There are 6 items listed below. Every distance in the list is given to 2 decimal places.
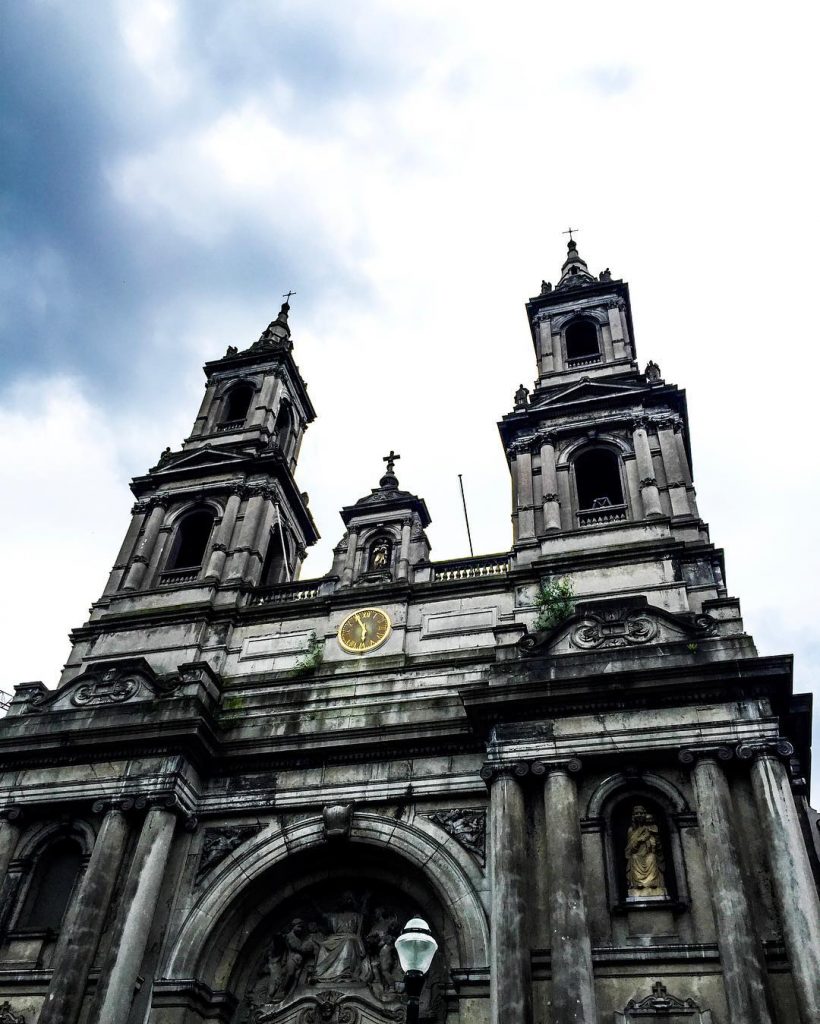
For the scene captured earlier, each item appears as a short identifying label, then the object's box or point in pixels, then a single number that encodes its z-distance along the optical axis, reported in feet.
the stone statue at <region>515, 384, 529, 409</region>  89.12
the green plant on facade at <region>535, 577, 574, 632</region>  68.74
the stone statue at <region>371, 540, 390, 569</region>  81.46
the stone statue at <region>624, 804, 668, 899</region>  52.90
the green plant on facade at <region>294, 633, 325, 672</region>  73.24
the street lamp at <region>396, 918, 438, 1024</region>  34.96
